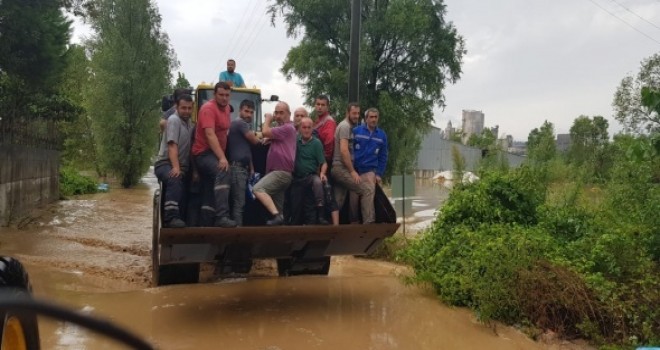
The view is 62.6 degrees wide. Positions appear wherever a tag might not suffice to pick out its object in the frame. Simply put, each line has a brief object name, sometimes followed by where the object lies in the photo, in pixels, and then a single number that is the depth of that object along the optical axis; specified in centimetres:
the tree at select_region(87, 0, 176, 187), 2988
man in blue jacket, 642
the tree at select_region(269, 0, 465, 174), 2130
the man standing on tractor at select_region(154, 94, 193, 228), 529
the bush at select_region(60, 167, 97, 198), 2157
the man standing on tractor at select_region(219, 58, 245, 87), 1014
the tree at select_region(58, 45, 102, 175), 3369
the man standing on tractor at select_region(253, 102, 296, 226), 584
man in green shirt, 607
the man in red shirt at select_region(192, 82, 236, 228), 545
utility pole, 1010
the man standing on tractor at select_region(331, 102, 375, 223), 622
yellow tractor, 525
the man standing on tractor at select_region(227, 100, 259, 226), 561
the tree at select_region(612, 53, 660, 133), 3039
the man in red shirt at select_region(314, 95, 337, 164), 643
